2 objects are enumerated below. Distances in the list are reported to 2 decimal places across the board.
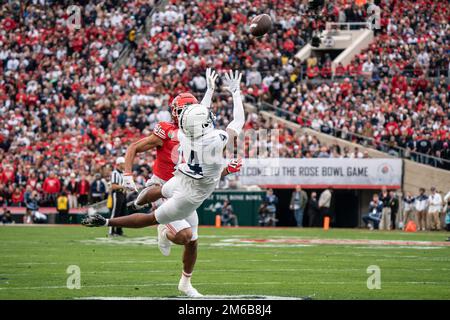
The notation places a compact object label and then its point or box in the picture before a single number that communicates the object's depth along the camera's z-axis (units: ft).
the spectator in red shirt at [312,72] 115.75
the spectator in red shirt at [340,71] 114.42
